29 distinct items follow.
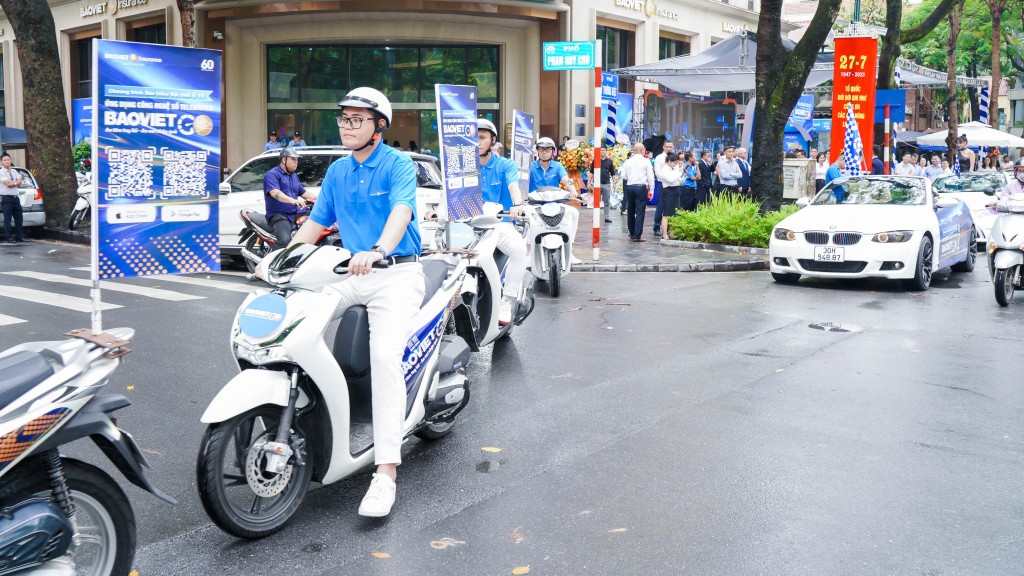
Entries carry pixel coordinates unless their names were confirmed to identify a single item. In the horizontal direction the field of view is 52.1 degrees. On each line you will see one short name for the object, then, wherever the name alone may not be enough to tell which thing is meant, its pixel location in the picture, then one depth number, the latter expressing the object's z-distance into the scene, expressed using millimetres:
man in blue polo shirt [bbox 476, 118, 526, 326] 8414
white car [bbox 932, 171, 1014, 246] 20094
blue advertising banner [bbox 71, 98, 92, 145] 31016
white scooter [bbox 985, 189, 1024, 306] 11203
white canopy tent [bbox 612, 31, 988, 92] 26281
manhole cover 9766
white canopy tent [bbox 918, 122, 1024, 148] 34406
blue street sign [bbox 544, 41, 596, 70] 16031
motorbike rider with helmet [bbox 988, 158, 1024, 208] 12828
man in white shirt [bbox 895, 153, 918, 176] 27730
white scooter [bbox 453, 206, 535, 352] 7770
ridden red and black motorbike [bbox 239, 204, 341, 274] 13812
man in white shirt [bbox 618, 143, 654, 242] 19016
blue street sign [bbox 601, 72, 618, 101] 26656
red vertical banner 19016
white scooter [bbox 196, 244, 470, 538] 4227
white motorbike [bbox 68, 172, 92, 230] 20469
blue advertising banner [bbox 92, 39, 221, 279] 6922
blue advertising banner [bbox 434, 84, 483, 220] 10117
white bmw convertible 12617
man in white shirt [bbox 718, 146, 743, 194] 20922
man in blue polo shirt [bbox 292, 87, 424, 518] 4770
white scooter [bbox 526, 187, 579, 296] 12016
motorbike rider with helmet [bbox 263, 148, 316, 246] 13773
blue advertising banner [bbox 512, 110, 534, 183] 14766
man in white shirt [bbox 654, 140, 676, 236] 19766
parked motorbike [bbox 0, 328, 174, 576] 3273
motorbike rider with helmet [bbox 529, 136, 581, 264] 12367
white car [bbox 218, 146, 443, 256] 14805
